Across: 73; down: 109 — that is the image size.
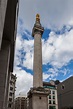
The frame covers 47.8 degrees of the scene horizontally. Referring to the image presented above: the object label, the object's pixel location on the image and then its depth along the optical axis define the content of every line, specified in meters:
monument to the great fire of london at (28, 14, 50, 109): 14.94
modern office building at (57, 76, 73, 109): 21.06
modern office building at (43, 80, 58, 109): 35.38
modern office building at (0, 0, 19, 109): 4.59
